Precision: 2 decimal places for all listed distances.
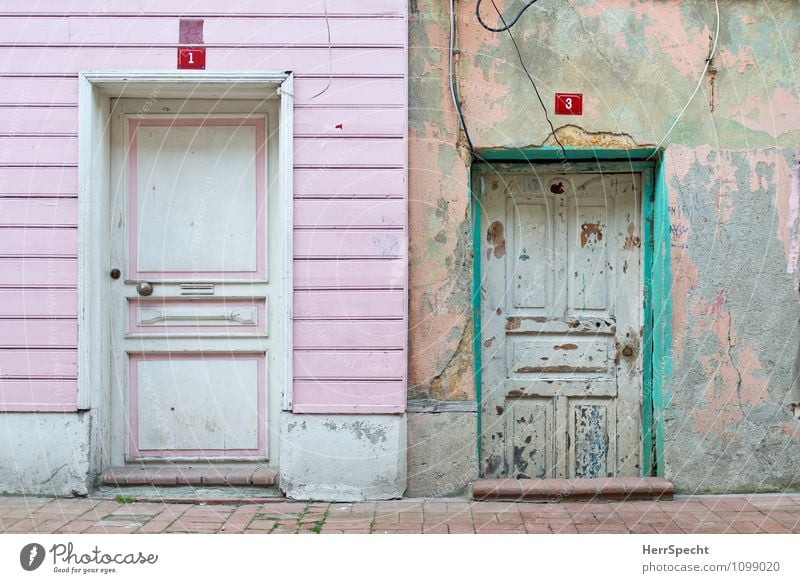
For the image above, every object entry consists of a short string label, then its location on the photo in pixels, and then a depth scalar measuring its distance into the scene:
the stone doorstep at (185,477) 5.75
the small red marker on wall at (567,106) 5.82
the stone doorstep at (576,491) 5.70
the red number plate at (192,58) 5.66
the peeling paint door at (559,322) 6.03
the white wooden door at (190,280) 5.90
